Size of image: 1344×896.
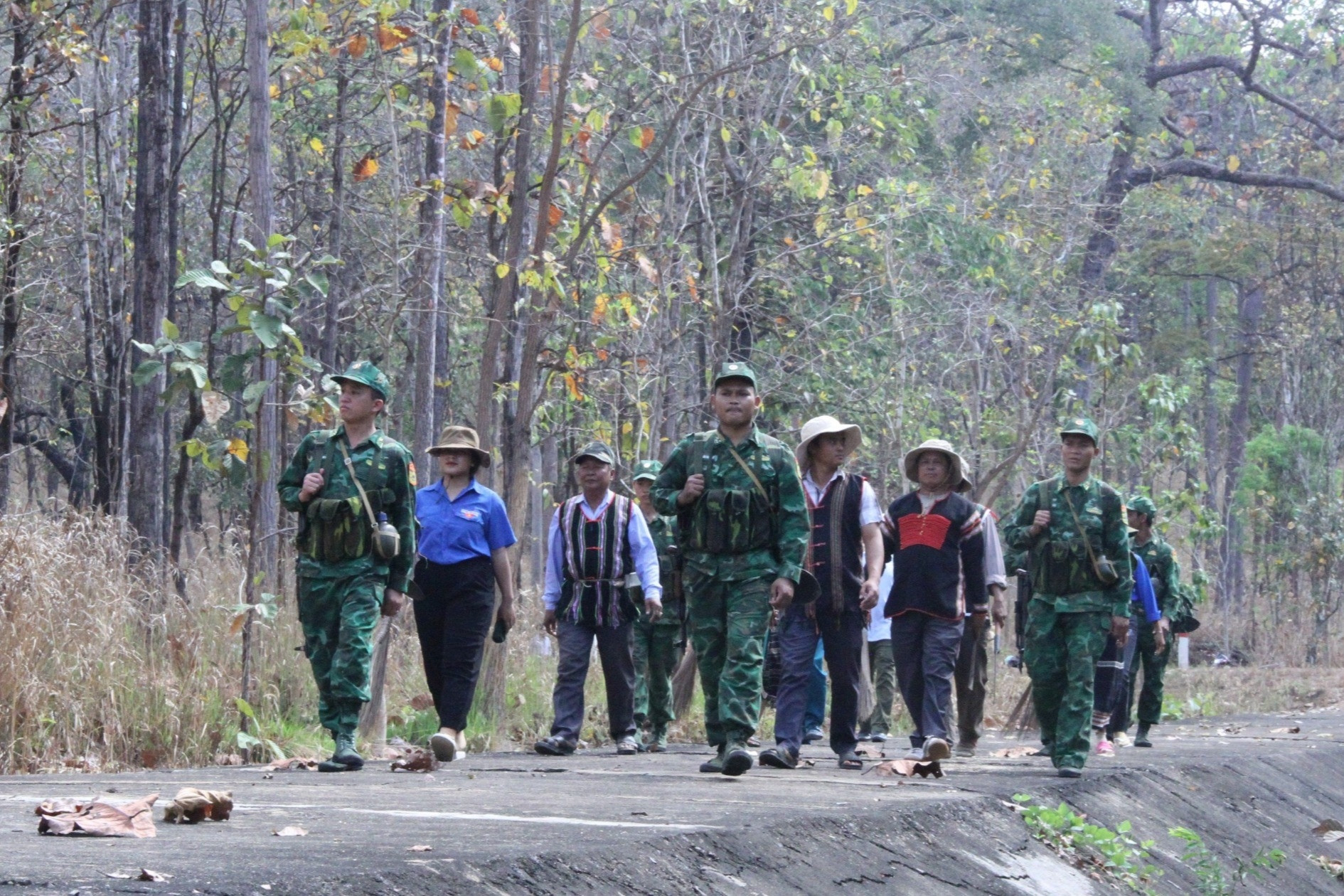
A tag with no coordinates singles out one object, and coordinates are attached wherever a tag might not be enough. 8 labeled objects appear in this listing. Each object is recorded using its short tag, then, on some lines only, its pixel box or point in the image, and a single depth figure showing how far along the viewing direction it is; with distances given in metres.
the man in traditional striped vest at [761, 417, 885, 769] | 18.14
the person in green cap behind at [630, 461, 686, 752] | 23.73
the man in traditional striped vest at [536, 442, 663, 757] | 21.69
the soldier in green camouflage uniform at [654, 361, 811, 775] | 16.53
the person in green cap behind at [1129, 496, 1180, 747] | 26.22
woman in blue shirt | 19.17
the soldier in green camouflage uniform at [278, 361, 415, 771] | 16.80
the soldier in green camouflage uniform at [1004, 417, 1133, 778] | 19.02
